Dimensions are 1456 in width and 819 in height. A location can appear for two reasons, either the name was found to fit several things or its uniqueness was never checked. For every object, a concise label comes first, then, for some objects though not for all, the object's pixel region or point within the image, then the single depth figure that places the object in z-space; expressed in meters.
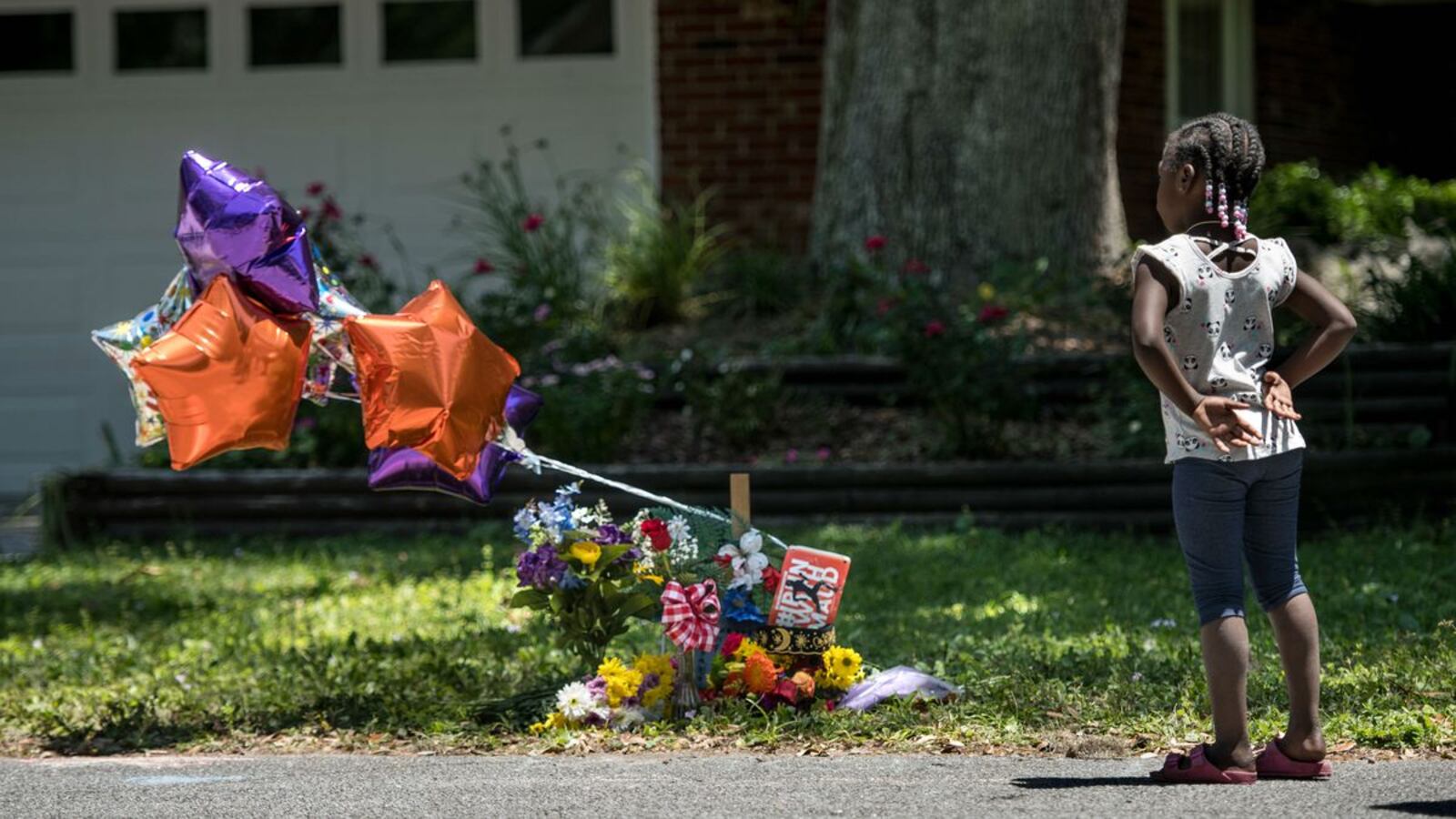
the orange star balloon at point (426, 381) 9.80
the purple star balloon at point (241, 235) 9.77
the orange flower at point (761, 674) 10.12
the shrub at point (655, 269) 20.86
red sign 10.09
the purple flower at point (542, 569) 10.35
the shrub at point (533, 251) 19.06
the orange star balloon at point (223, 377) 9.61
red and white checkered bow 9.95
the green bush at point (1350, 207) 24.16
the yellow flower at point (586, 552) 10.23
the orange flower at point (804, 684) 10.08
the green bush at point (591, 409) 17.55
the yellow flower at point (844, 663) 10.23
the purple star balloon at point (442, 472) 10.34
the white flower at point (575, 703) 10.15
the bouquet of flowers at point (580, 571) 10.31
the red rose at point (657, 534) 10.30
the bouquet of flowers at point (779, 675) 10.12
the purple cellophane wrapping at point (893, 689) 10.19
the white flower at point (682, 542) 10.28
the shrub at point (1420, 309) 17.73
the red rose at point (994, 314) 17.25
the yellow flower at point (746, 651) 10.24
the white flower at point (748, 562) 10.25
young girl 8.27
